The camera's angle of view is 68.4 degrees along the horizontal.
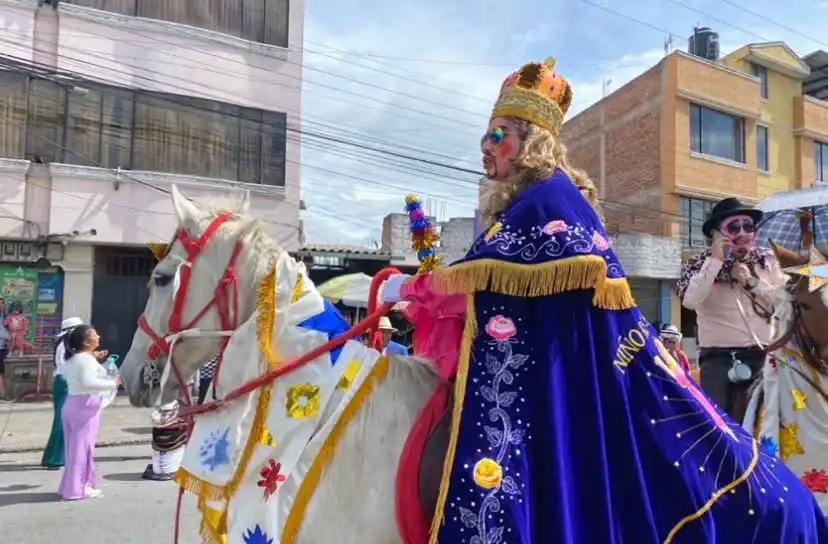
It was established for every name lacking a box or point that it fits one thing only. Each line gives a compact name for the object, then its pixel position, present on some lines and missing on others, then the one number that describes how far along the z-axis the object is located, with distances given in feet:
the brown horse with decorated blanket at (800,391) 11.69
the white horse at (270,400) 7.04
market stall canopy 37.96
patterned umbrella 18.58
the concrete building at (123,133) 42.37
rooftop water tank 75.41
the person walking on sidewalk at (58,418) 24.18
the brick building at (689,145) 64.64
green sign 43.04
